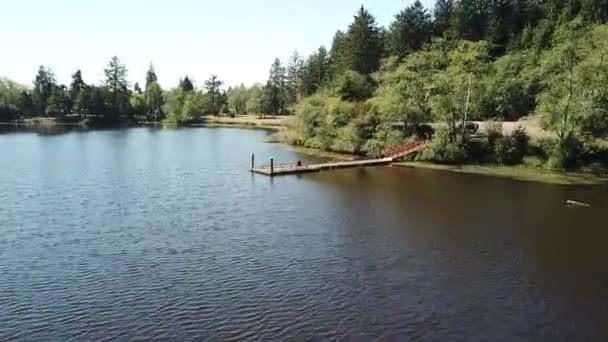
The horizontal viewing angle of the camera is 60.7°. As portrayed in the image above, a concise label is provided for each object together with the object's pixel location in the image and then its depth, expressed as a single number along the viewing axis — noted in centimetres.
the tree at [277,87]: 16262
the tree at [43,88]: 15962
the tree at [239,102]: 18375
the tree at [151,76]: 19672
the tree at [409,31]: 10694
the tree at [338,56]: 11306
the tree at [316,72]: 13512
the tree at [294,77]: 16074
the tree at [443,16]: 10931
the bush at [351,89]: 7906
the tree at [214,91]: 18516
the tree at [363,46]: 11144
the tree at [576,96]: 4966
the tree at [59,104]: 15612
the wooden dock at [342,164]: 5184
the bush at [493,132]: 5750
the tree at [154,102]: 17038
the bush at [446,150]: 5738
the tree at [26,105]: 15662
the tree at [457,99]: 5794
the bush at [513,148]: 5569
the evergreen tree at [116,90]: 16025
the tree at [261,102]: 16038
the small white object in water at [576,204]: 3728
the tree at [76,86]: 15862
